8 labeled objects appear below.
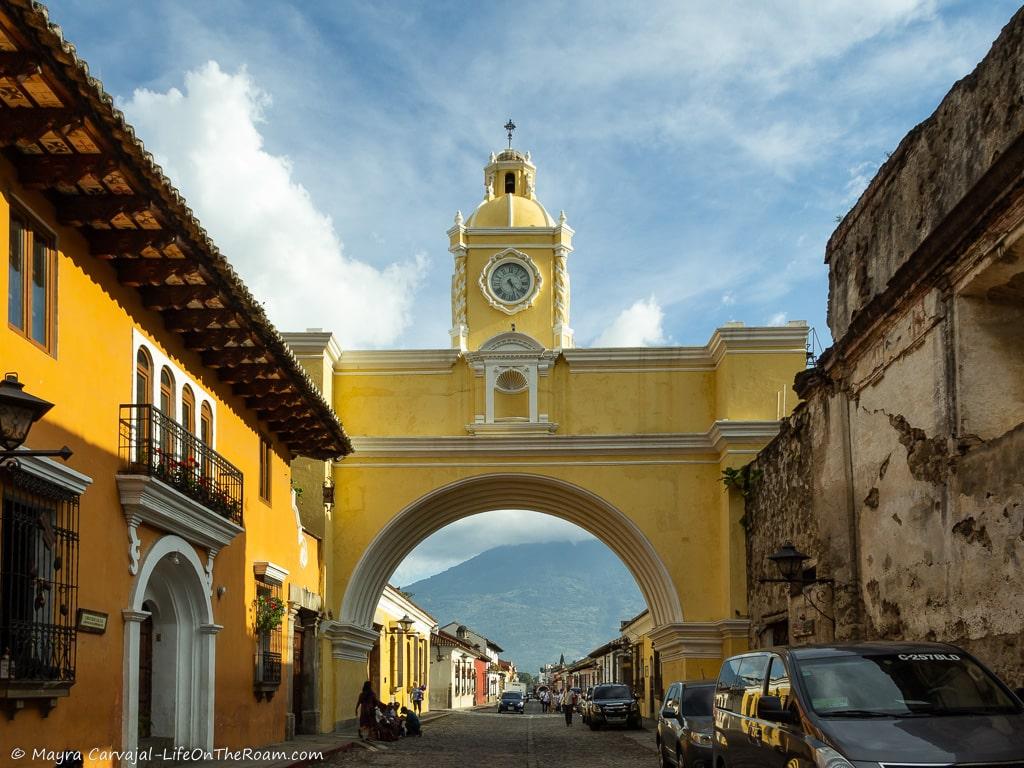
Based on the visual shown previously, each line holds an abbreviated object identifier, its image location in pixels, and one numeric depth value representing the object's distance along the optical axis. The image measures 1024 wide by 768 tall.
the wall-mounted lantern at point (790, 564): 15.53
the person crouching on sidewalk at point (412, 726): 27.03
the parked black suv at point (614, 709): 30.25
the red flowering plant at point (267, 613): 18.56
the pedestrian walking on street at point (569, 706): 36.16
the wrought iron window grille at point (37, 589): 9.65
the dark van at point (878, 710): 7.16
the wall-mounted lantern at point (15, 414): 7.32
